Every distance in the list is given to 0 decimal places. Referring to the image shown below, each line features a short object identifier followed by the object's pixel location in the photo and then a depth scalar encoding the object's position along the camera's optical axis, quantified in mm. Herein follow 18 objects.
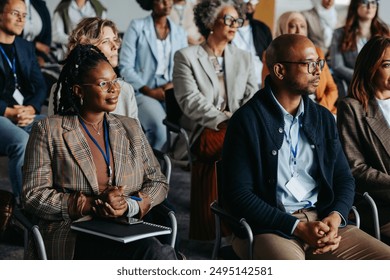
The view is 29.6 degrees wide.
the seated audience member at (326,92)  5109
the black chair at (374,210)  3158
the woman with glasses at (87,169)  2814
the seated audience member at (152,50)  5426
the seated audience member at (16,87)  4281
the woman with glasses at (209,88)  4352
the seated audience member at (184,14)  7125
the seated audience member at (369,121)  3428
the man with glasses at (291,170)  2900
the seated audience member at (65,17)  6422
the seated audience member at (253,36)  6234
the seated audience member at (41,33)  6125
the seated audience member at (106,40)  3875
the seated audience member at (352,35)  5707
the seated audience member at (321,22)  6426
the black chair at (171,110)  4812
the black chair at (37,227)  2682
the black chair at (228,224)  2867
